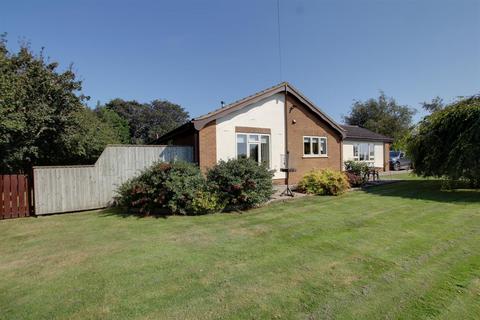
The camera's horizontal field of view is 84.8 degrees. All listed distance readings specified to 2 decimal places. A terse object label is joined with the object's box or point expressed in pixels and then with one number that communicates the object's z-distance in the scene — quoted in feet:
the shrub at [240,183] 30.07
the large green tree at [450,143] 38.40
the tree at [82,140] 47.47
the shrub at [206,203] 28.30
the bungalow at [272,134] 41.06
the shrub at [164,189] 27.99
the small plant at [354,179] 46.17
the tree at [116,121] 128.96
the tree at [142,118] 190.08
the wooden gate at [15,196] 28.45
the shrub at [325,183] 39.47
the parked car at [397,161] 91.20
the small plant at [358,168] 50.29
